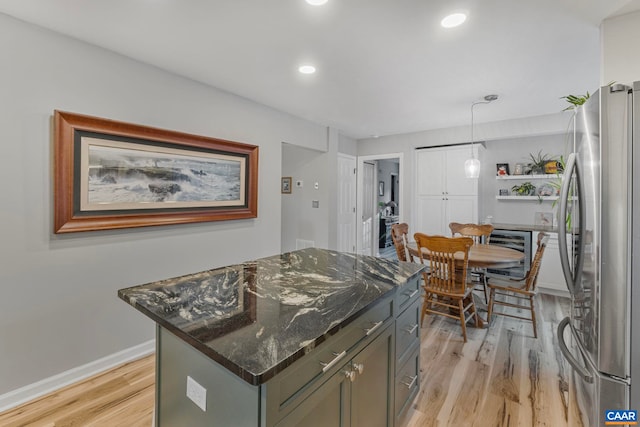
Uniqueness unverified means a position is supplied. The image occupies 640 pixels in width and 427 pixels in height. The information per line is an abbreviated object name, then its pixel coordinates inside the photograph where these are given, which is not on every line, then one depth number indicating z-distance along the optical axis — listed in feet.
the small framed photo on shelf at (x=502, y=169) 15.53
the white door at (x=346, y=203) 17.57
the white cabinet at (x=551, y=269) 13.26
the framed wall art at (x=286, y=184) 17.60
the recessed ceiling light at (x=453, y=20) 6.07
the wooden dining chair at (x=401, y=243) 10.87
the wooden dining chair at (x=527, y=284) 9.42
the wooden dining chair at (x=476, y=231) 12.82
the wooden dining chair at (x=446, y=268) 8.84
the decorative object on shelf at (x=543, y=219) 14.51
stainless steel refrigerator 4.02
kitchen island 2.99
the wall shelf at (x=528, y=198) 14.32
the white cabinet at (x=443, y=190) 15.12
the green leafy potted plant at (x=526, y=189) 14.87
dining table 9.29
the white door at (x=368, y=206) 20.56
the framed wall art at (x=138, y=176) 6.97
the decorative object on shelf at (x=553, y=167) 13.88
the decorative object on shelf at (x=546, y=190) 14.49
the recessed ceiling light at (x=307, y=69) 8.46
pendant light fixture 11.95
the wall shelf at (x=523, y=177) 14.12
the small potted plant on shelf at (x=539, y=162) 14.57
